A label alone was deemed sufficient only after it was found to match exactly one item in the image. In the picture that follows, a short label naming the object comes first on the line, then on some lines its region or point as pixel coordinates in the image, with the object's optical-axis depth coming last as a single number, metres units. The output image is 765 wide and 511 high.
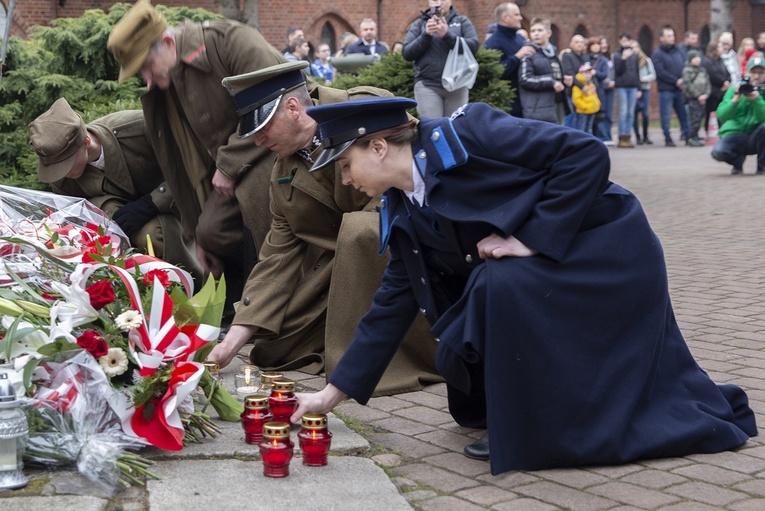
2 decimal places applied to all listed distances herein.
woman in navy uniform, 3.56
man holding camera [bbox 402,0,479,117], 10.84
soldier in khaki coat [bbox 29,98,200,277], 6.31
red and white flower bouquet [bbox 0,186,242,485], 3.57
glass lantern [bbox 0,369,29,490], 3.25
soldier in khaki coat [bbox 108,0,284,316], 5.61
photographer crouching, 14.13
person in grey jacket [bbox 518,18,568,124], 13.06
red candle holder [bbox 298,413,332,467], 3.59
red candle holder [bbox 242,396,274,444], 3.83
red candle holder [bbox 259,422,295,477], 3.46
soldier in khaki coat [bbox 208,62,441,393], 4.76
